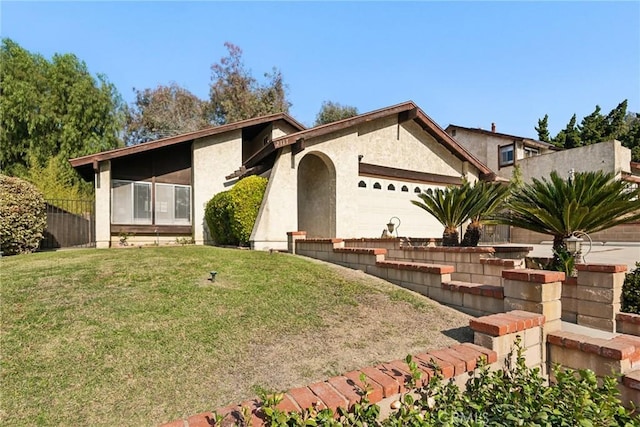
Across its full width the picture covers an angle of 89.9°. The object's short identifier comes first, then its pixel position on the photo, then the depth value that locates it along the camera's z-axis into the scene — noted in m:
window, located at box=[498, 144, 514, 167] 24.59
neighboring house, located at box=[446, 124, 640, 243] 17.23
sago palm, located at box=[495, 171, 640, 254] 4.91
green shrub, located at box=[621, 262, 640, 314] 4.23
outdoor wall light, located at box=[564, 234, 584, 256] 4.94
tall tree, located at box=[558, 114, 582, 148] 34.04
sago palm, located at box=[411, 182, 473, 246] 8.30
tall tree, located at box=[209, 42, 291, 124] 29.55
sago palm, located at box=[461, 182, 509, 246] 8.34
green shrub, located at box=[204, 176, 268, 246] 10.45
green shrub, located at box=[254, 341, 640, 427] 2.19
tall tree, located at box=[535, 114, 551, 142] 37.28
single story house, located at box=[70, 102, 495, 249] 10.81
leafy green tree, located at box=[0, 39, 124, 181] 21.41
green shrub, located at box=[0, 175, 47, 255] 9.62
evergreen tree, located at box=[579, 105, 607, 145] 33.72
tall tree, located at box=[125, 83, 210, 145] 28.97
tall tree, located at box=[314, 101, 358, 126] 30.83
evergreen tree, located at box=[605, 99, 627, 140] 33.25
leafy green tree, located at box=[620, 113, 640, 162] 31.08
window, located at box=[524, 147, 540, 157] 24.99
